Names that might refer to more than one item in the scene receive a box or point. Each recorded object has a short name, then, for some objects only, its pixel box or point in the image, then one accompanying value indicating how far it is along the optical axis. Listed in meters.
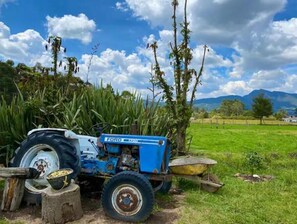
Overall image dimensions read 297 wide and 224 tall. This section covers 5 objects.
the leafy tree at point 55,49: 6.11
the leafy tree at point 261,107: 42.42
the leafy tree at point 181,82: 6.08
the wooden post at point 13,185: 3.33
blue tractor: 3.21
